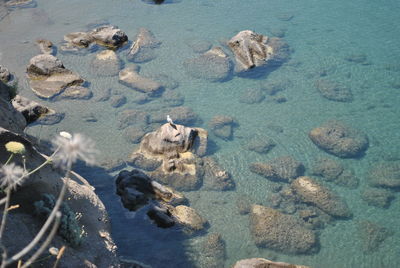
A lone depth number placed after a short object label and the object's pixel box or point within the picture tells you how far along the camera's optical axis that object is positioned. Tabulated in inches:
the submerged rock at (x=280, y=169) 754.8
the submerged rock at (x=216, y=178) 731.4
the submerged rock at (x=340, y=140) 812.0
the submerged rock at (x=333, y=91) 951.6
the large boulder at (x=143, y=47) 1066.7
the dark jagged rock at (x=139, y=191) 666.8
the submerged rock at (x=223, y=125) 840.3
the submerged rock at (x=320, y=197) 693.9
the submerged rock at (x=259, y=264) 545.6
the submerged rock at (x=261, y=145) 813.9
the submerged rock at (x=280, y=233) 639.8
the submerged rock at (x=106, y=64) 1013.8
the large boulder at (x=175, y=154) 728.3
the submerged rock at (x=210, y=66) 999.0
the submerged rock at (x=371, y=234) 648.2
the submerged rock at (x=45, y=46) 1081.5
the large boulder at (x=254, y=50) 1039.6
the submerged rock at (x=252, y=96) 936.9
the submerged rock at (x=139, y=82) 948.5
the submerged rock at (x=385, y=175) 748.6
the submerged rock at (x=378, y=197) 717.9
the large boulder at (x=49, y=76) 946.7
